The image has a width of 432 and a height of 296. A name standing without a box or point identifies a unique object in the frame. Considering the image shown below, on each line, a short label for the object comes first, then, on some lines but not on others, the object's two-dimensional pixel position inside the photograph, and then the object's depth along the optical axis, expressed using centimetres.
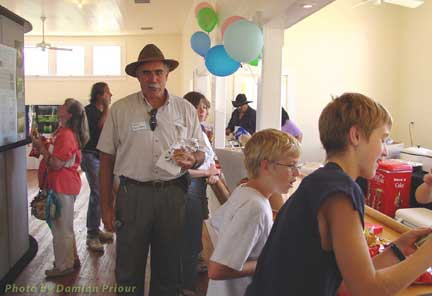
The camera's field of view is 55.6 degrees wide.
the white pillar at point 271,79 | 282
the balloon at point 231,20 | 306
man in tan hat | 218
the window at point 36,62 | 976
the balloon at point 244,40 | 259
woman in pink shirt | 300
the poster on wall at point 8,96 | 282
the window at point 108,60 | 990
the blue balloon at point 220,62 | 335
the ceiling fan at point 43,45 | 763
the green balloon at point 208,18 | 396
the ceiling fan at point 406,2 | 543
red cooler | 471
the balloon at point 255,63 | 324
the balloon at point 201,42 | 403
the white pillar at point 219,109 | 466
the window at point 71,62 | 979
